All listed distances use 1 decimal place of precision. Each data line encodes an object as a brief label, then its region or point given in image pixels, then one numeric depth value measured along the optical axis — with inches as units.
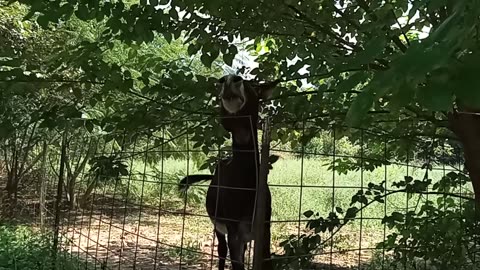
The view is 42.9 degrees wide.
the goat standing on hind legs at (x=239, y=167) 138.6
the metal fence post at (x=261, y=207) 109.2
